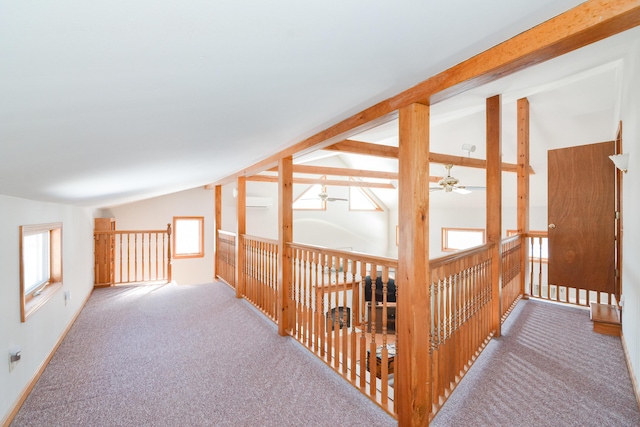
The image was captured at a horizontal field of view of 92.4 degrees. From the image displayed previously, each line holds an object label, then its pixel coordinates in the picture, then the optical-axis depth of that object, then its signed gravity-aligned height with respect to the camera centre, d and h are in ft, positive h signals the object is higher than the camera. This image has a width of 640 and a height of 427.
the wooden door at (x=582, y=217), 10.84 -0.17
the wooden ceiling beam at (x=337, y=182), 25.59 +2.65
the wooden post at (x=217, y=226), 19.52 -0.87
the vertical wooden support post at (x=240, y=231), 14.83 -0.91
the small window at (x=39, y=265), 7.19 -1.60
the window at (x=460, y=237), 27.76 -2.36
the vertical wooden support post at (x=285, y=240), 10.23 -0.94
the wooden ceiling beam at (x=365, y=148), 9.55 +2.11
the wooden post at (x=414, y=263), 5.35 -0.90
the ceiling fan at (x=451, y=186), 14.80 +1.37
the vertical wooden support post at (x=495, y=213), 9.69 -0.02
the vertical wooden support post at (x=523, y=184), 13.65 +1.28
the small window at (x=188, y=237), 23.72 -1.94
